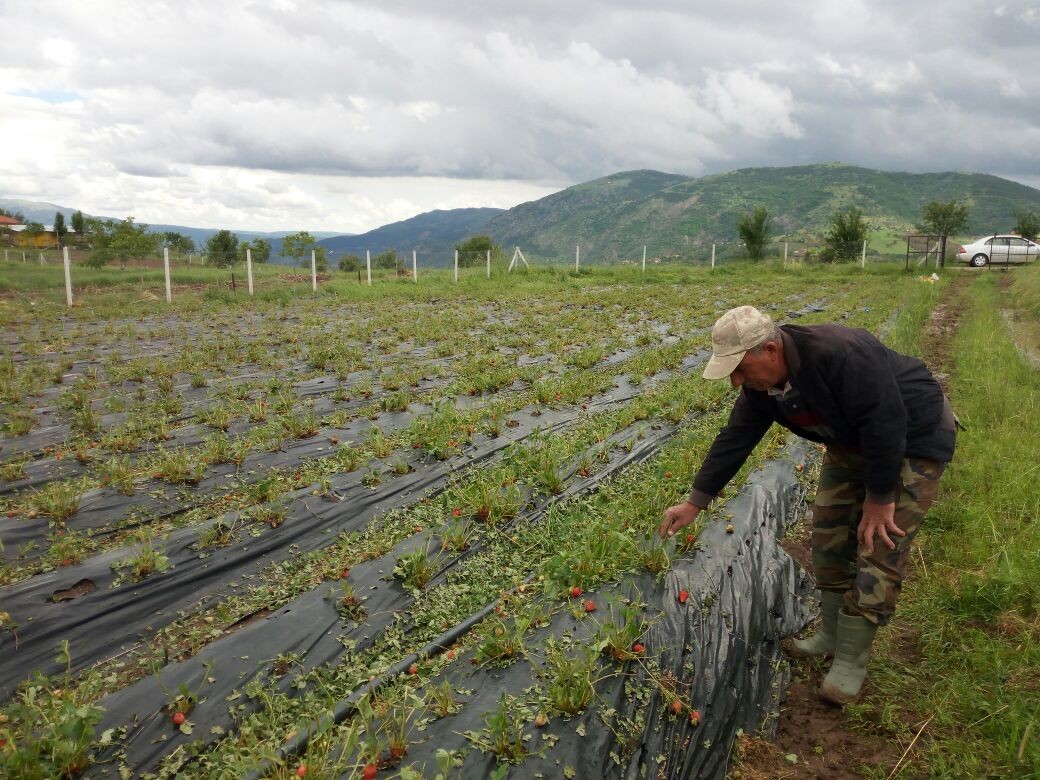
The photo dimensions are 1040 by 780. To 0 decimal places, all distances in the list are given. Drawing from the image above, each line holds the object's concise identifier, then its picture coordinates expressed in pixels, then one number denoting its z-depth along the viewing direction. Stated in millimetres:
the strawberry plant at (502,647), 2871
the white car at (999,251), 28344
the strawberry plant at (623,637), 2771
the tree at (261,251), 43281
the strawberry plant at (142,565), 3500
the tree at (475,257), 27300
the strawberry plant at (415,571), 3576
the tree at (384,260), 42966
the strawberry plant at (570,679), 2539
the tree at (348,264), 41209
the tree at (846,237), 31453
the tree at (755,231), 31391
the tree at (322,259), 35562
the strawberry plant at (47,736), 2152
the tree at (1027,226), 35188
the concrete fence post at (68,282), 14234
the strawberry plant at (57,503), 4098
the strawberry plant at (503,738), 2340
